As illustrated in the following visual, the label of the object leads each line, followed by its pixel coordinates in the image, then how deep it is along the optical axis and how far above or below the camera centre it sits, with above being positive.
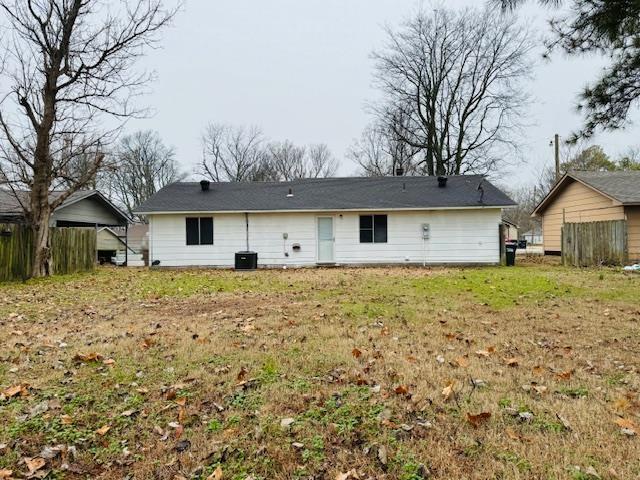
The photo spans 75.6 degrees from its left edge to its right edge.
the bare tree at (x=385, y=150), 30.84 +9.08
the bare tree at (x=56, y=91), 13.12 +5.39
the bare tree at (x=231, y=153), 47.00 +11.43
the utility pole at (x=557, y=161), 26.04 +5.61
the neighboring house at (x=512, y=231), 41.00 +1.75
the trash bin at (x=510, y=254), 16.72 -0.30
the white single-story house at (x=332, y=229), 16.77 +0.88
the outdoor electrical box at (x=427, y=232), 16.89 +0.67
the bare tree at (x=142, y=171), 47.18 +9.61
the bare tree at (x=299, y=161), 48.03 +10.64
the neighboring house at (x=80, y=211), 18.31 +2.14
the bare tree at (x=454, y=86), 27.67 +11.23
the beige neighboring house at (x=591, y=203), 16.05 +1.93
